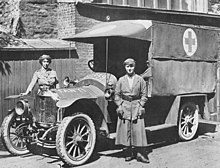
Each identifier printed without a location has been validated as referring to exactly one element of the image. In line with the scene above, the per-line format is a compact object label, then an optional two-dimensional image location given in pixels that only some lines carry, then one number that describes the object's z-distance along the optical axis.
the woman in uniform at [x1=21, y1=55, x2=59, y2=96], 7.49
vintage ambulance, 6.66
